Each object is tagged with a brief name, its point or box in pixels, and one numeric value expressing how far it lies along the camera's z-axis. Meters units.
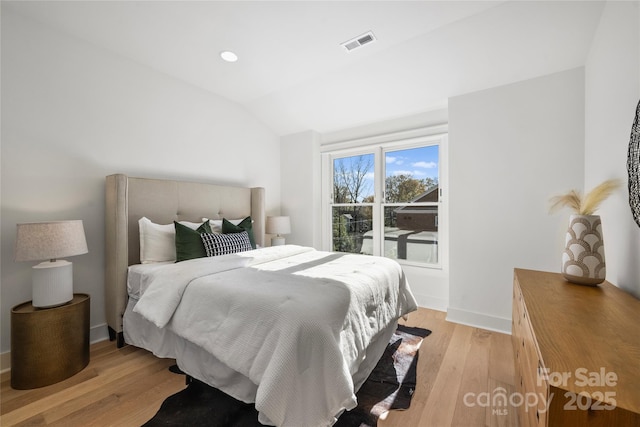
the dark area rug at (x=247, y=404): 1.45
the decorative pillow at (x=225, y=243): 2.43
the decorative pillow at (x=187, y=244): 2.37
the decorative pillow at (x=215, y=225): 2.90
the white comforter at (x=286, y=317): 1.16
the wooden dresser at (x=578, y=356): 0.60
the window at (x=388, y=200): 3.35
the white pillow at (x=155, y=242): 2.38
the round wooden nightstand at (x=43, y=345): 1.72
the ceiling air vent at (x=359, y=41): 2.34
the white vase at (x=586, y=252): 1.41
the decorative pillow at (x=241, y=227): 2.89
